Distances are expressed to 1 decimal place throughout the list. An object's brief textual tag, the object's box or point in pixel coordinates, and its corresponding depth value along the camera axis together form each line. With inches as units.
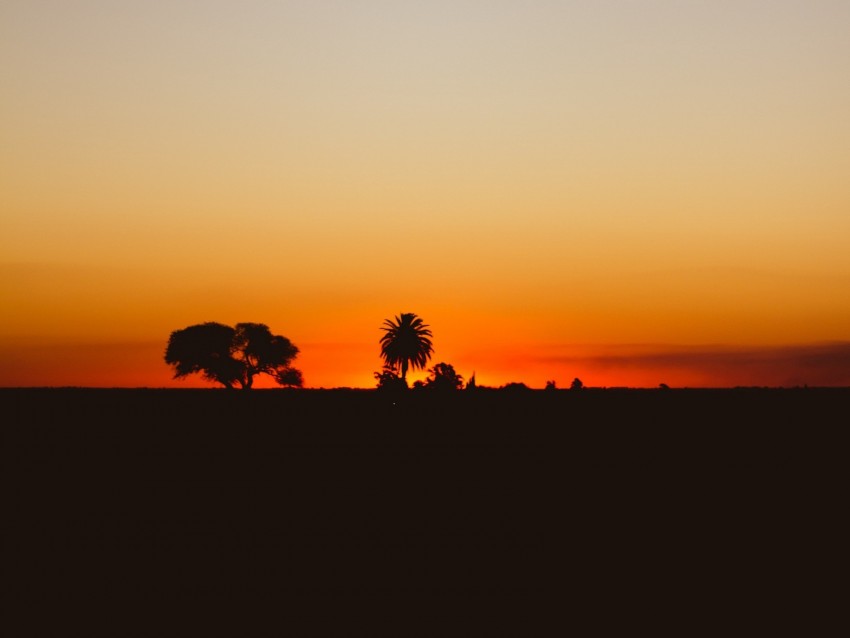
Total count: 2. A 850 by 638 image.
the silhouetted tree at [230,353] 6501.0
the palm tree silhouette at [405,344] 4945.9
